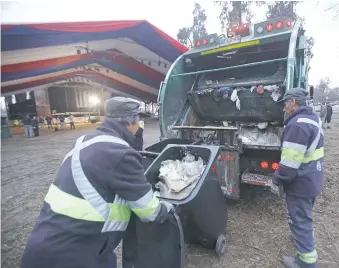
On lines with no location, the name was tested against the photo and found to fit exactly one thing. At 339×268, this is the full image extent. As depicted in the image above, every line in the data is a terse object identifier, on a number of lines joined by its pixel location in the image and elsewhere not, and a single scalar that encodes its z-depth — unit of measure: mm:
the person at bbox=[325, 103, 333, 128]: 12117
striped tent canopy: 4309
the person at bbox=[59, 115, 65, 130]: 14645
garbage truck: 2602
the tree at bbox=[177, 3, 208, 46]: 18094
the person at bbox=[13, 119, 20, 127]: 15019
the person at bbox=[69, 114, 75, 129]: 14648
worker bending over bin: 1080
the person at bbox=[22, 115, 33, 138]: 11703
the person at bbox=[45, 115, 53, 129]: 15156
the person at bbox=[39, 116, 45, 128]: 15825
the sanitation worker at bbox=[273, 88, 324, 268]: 1726
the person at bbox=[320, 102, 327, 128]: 10938
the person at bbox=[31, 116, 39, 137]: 11812
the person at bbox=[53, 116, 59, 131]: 14143
